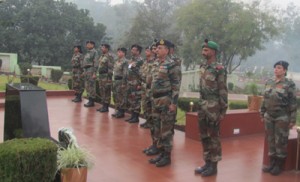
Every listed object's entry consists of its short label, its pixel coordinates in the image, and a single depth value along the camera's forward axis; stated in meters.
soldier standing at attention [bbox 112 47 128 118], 6.98
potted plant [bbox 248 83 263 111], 6.46
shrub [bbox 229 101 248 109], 9.21
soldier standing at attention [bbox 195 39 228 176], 3.97
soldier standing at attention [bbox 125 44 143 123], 6.73
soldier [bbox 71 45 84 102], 8.46
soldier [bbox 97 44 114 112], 7.39
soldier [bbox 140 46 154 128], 5.25
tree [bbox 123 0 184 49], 27.81
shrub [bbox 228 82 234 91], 23.56
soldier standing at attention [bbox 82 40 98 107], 7.91
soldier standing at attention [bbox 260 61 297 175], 4.18
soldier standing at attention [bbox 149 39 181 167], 4.37
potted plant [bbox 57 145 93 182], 3.12
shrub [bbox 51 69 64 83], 20.47
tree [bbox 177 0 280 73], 23.20
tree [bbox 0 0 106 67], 24.97
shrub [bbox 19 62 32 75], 20.05
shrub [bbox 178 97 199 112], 10.09
